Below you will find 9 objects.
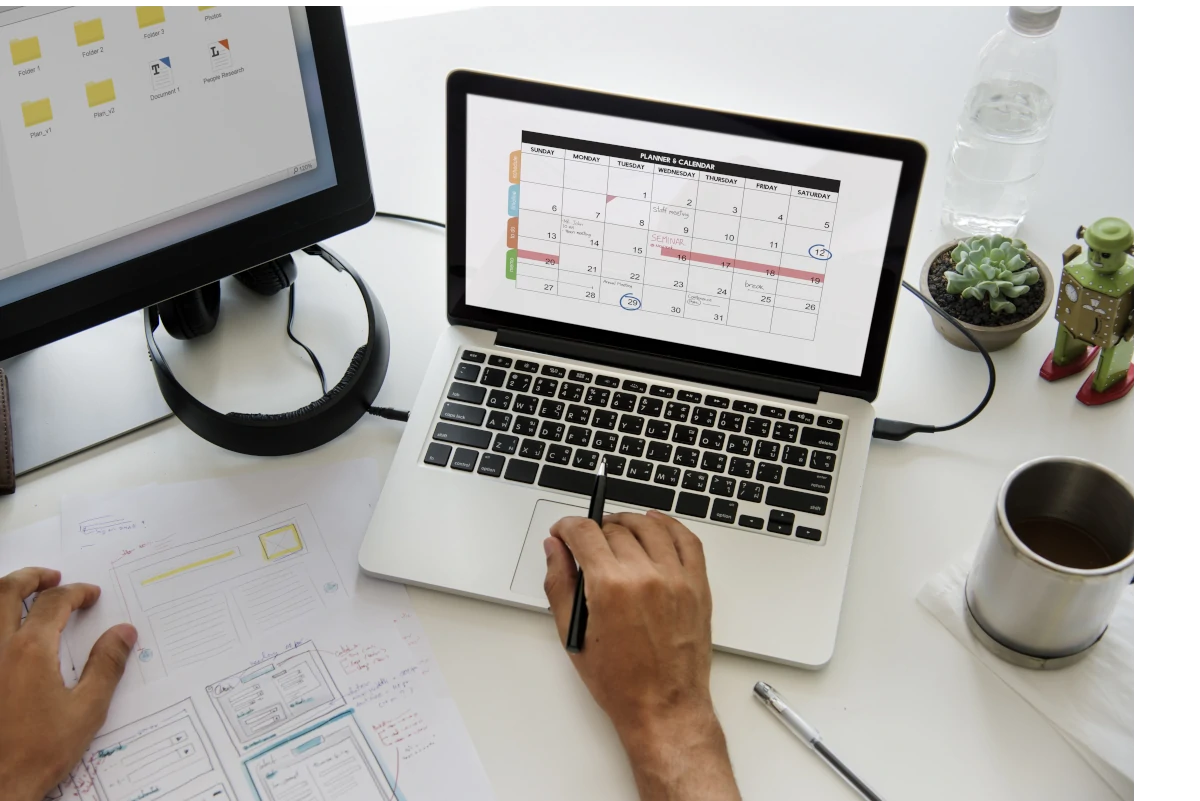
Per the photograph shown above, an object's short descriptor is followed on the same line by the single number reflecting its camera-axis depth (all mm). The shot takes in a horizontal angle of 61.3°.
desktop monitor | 683
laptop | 787
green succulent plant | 925
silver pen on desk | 705
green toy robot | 797
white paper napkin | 710
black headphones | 853
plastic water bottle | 1047
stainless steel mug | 671
